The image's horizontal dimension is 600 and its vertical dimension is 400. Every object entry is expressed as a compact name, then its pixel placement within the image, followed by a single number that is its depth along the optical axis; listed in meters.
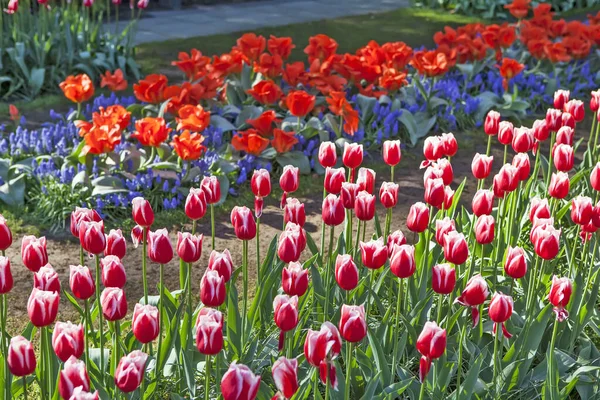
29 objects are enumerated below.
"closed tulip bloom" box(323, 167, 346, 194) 2.79
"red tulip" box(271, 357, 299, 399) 1.73
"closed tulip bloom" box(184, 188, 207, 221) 2.49
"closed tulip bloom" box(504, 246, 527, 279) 2.30
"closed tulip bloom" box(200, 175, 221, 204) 2.64
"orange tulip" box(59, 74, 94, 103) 4.79
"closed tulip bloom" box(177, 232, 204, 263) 2.26
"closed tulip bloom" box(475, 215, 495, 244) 2.48
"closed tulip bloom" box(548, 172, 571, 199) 2.75
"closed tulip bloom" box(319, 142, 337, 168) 2.94
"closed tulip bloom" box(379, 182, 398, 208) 2.67
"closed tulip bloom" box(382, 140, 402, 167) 2.98
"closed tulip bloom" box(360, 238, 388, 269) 2.30
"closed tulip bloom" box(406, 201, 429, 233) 2.51
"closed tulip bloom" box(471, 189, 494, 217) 2.64
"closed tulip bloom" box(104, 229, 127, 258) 2.31
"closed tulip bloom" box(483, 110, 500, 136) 3.41
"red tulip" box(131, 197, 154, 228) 2.44
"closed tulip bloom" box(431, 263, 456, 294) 2.22
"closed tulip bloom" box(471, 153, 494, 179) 2.91
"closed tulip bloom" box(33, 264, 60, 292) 2.09
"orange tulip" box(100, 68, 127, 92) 5.28
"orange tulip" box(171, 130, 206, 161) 4.22
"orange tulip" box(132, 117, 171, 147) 4.18
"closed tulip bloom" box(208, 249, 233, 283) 2.21
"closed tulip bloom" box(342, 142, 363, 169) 2.94
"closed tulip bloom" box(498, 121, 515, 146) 3.25
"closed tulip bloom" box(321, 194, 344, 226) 2.56
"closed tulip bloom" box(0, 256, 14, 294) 2.04
